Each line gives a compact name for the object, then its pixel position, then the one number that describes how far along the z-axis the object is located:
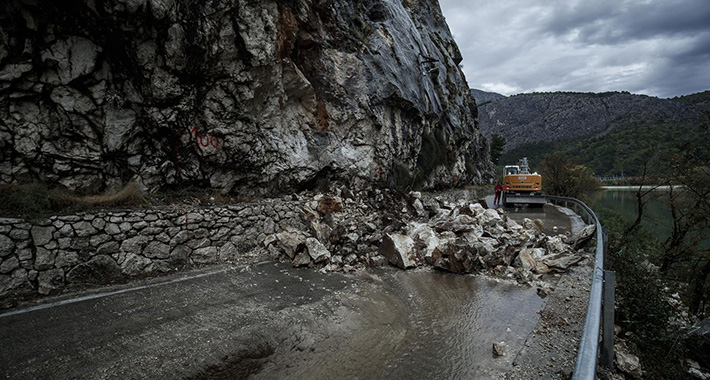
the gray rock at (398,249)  6.69
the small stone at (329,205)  9.19
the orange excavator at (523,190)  16.53
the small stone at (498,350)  3.47
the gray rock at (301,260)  6.66
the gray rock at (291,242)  6.99
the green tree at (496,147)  50.56
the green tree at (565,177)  23.08
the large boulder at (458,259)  6.39
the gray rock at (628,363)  3.52
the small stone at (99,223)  5.50
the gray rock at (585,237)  7.35
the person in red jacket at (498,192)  18.15
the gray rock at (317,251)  6.72
